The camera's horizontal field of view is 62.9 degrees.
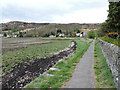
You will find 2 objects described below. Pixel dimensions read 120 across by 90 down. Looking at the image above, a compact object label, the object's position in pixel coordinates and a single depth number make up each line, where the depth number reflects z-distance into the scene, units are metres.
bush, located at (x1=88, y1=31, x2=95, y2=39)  56.34
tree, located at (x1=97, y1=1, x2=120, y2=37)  9.23
